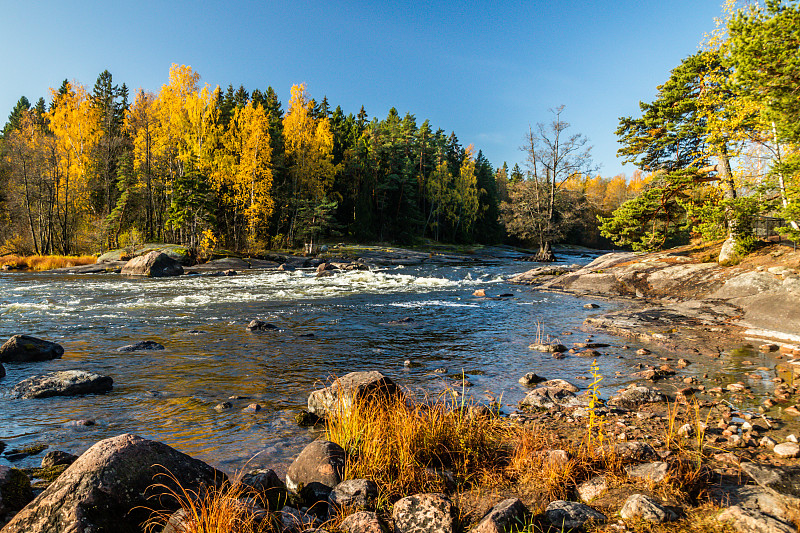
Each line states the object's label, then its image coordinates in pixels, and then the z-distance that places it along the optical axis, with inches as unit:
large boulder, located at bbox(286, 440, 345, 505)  168.7
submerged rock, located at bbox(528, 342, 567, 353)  418.3
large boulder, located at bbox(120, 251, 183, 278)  1128.2
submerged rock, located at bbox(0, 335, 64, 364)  374.9
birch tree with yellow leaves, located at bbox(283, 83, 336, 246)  1734.0
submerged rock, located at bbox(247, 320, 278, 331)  524.4
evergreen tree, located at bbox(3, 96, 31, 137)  2605.8
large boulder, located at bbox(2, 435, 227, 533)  132.3
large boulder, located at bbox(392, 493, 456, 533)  135.7
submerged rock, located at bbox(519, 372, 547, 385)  327.0
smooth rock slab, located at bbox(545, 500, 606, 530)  135.9
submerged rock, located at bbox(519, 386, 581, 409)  273.7
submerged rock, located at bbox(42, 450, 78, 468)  190.5
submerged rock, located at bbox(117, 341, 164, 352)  419.2
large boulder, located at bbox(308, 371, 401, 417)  236.9
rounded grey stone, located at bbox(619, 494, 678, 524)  133.0
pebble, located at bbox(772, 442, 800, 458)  183.8
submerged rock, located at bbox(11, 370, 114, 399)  294.7
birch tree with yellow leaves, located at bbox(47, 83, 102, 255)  1528.1
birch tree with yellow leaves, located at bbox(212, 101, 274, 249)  1504.7
